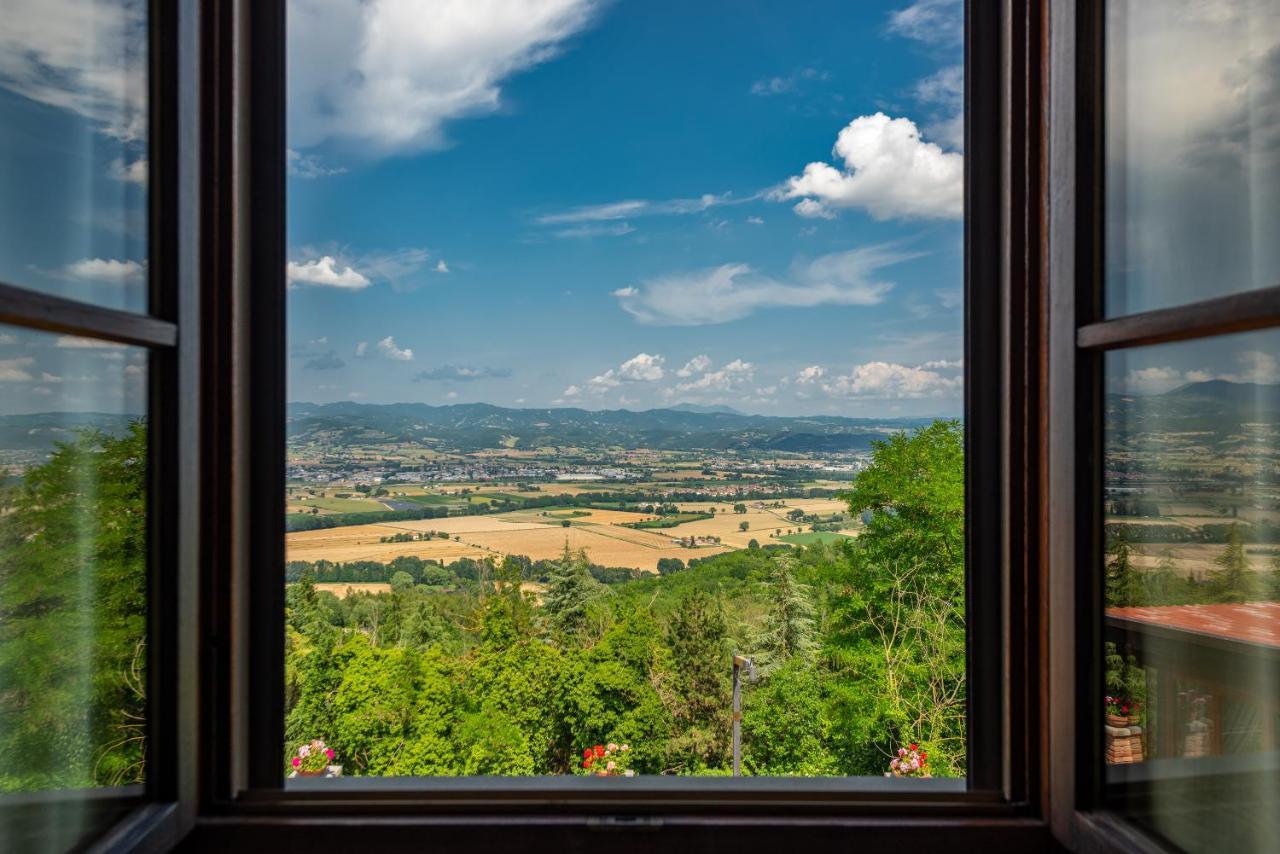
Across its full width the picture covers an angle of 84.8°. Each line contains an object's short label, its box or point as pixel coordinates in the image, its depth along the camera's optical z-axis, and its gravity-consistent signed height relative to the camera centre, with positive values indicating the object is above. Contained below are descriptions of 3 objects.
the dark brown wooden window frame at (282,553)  0.87 -0.16
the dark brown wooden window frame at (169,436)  0.79 -0.01
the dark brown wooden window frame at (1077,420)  0.77 +0.01
